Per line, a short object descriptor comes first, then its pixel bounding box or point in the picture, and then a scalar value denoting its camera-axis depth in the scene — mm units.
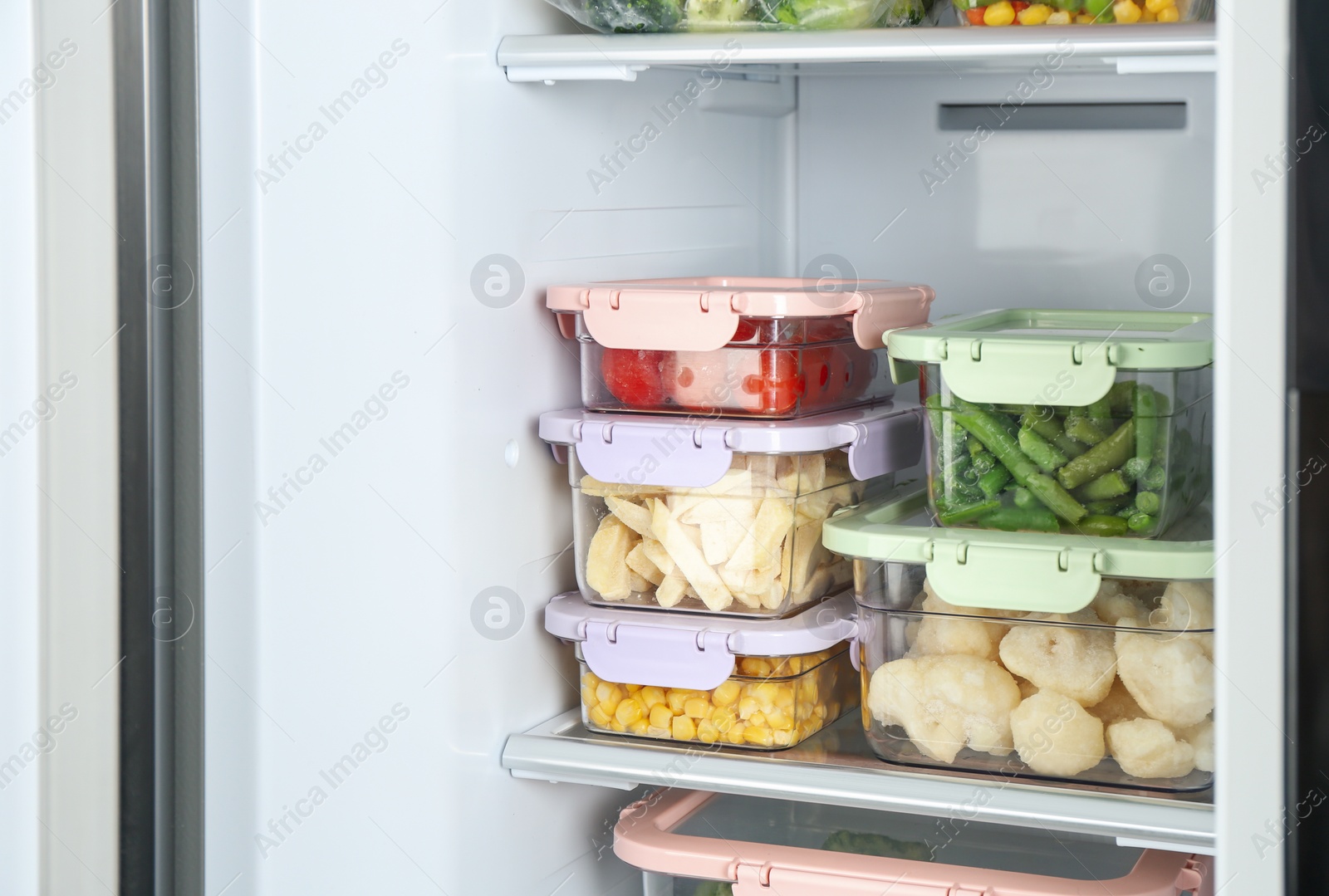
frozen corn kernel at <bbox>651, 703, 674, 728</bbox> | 1345
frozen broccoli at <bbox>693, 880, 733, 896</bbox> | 1364
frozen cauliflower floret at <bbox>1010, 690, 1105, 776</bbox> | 1266
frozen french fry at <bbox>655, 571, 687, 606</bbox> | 1348
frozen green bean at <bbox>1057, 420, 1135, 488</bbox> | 1268
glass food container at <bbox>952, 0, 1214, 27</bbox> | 1277
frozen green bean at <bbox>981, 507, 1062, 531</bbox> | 1285
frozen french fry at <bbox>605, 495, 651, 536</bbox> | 1349
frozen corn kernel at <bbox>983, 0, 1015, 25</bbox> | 1285
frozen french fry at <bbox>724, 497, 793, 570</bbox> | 1328
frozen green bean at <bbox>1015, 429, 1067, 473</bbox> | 1276
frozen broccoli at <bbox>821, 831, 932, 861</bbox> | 1344
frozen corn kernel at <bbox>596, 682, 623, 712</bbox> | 1356
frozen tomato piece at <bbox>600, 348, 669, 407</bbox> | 1349
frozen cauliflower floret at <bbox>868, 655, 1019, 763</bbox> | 1284
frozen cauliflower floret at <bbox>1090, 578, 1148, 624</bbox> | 1268
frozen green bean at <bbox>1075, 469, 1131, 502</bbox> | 1272
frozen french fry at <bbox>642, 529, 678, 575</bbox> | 1349
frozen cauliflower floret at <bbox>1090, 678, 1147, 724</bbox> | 1275
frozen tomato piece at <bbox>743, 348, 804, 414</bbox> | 1331
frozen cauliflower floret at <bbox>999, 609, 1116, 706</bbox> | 1271
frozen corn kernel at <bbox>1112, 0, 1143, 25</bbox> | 1278
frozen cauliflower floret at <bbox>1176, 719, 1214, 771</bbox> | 1255
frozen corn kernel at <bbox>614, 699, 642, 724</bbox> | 1351
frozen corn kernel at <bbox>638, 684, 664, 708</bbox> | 1351
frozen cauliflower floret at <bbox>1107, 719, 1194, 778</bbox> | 1254
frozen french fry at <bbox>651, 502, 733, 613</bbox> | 1337
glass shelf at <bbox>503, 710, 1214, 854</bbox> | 1234
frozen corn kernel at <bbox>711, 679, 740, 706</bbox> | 1341
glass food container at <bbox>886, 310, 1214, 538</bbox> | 1258
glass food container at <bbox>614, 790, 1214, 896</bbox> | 1297
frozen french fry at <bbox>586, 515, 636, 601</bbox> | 1355
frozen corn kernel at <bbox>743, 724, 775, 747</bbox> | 1332
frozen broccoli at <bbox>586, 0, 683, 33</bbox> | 1313
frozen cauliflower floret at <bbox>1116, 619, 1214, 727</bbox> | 1253
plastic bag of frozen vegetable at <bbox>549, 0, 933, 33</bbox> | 1314
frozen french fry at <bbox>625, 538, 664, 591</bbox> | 1360
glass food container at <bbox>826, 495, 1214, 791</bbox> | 1255
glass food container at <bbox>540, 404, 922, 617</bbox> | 1326
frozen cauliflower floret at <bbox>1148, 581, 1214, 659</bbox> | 1255
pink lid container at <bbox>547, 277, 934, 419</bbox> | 1318
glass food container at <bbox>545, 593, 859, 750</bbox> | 1325
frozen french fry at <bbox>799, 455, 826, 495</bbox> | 1338
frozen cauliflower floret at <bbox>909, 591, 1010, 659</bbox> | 1297
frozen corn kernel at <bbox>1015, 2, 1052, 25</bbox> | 1284
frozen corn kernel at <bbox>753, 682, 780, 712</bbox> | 1333
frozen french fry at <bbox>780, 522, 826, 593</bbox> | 1340
